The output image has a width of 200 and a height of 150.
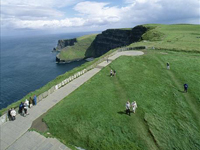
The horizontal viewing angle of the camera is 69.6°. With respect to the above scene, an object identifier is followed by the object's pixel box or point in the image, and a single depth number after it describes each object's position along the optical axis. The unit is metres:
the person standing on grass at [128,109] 18.71
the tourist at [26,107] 19.67
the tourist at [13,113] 18.67
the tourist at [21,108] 19.88
